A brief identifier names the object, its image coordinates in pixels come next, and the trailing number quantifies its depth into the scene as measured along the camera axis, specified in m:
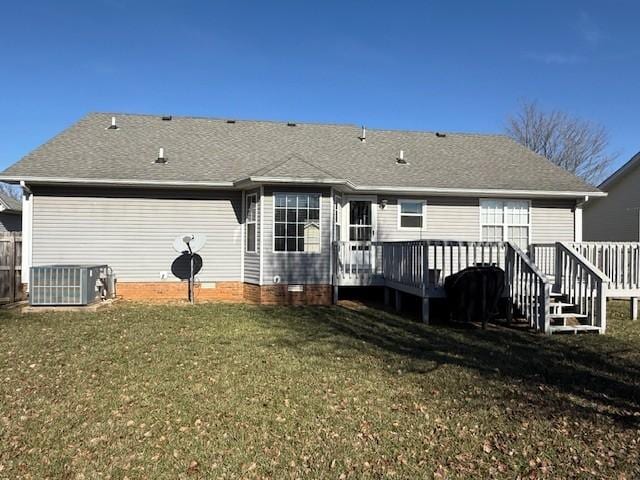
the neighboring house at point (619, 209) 17.56
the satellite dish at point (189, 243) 11.78
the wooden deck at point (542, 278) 8.79
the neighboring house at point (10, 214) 19.48
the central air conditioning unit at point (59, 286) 10.55
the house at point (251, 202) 12.10
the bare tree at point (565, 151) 34.66
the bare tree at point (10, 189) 49.08
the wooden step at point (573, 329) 8.56
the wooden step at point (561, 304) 9.19
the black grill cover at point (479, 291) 9.18
